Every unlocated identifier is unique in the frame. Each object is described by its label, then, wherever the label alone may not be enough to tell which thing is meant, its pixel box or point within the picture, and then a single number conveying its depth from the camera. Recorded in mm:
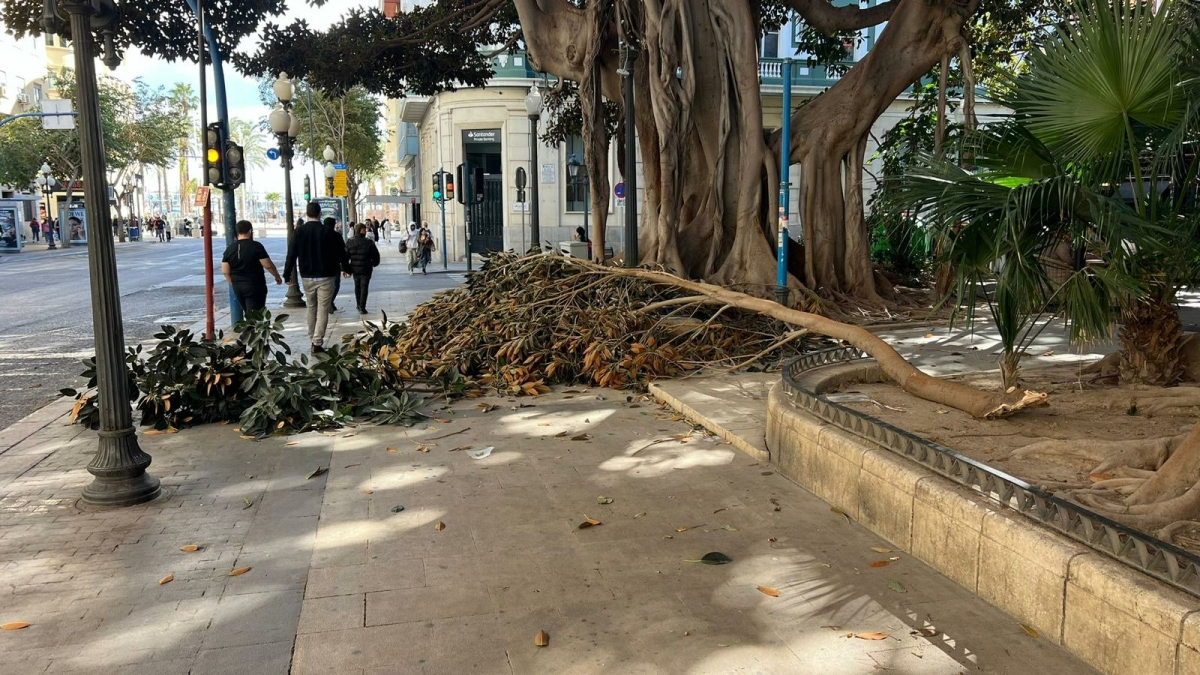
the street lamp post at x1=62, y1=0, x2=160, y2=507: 5316
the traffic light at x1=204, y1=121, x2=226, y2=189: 13008
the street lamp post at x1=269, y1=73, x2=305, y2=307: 18922
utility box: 20948
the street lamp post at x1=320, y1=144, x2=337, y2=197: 39906
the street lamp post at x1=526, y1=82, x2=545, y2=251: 18062
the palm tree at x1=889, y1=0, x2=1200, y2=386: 4473
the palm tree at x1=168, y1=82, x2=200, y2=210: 77062
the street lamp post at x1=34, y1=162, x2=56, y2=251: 48594
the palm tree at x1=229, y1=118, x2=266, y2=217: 142375
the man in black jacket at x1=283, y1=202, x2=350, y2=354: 11586
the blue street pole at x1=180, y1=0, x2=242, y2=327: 13805
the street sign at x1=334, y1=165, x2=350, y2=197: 35969
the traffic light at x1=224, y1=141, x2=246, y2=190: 13047
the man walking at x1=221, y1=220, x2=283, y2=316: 11820
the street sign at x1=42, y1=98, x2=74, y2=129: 34906
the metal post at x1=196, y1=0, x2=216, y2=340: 12414
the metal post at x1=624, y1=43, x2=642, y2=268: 10852
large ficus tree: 11750
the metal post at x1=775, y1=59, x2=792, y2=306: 10250
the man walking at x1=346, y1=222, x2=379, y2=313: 16781
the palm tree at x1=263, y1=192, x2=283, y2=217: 156500
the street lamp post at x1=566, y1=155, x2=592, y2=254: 23080
